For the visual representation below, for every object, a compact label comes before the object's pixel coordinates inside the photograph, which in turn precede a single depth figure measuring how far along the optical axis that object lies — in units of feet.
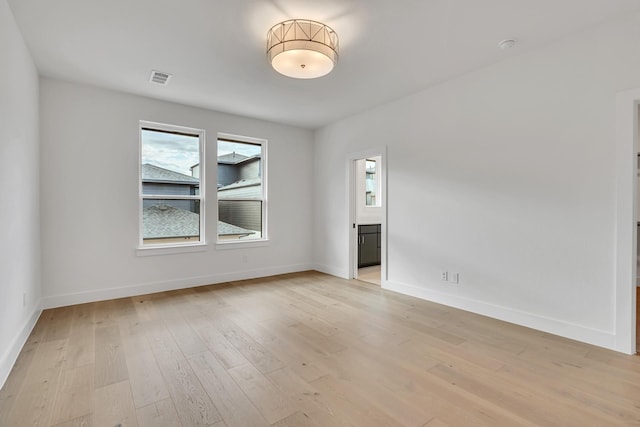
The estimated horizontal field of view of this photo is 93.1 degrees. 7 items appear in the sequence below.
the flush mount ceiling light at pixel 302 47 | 7.84
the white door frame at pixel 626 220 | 8.04
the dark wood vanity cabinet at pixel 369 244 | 19.42
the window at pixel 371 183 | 21.40
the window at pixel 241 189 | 16.48
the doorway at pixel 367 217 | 15.67
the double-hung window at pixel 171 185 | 14.28
